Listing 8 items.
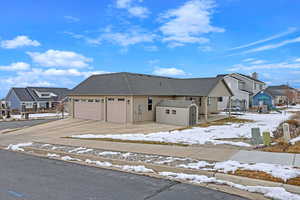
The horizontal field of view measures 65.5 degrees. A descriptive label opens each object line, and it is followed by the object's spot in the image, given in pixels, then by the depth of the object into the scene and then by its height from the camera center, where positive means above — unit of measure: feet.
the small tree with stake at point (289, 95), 185.97 +6.79
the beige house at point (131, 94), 67.36 +3.13
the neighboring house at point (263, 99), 136.67 +2.93
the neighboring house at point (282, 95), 190.84 +7.46
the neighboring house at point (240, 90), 125.73 +8.05
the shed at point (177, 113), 65.41 -2.57
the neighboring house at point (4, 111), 127.75 -3.98
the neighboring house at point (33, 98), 165.37 +4.17
